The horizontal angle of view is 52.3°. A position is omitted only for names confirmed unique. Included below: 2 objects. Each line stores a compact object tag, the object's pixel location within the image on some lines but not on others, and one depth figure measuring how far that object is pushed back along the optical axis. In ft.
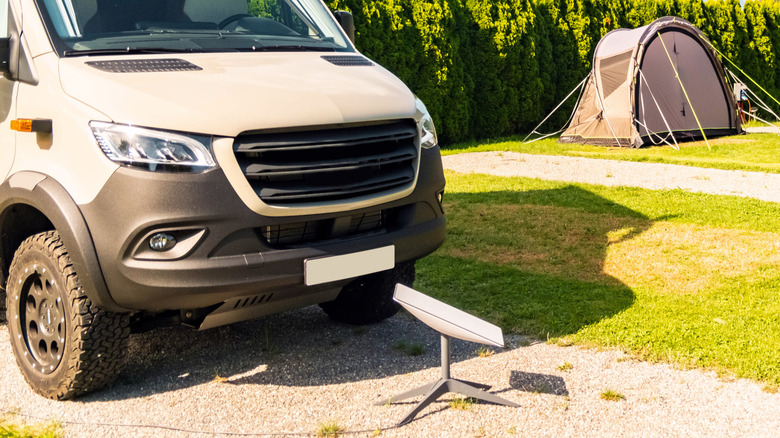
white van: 11.16
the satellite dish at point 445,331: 11.94
